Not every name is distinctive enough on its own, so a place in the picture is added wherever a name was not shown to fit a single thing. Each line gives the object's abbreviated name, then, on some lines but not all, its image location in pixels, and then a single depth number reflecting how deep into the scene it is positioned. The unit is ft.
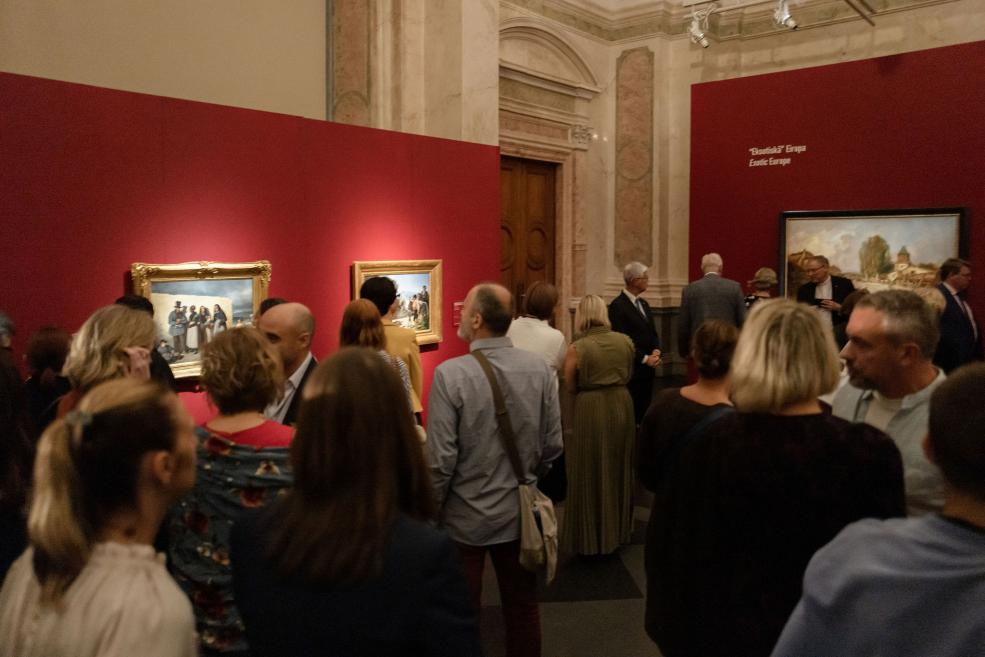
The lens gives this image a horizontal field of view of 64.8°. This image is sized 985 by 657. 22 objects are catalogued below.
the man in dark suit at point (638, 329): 23.21
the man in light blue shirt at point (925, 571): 4.33
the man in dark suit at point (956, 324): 21.22
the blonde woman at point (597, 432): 16.99
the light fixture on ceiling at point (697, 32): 31.83
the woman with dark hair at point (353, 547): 4.77
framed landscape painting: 29.09
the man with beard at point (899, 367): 8.13
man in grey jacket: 26.61
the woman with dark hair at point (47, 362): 11.82
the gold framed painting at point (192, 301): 16.94
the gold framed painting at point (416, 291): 22.49
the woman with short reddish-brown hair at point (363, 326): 13.44
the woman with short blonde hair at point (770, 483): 6.68
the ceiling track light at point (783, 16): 29.25
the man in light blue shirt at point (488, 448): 10.71
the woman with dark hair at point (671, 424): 8.36
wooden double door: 37.22
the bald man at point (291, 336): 11.46
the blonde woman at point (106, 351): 8.74
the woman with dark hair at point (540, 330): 17.19
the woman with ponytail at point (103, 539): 4.64
